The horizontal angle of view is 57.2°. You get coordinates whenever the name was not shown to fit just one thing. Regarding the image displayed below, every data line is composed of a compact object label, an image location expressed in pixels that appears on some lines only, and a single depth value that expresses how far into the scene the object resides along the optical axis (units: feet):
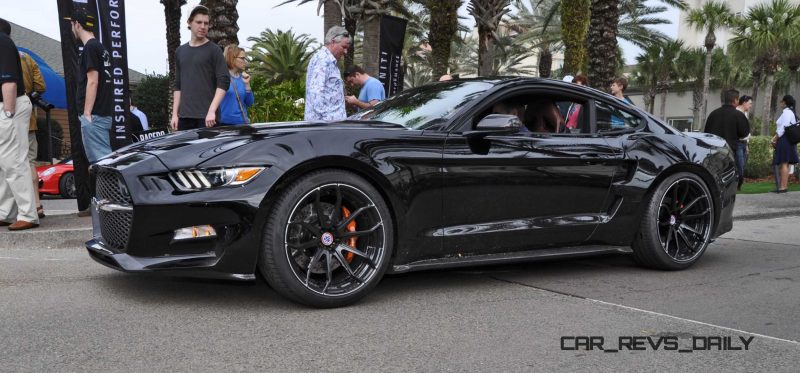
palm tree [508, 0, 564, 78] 144.52
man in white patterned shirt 22.54
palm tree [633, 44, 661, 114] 197.50
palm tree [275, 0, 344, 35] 51.24
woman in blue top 23.27
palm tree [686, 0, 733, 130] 164.04
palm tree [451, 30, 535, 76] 162.81
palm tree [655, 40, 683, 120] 194.49
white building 205.16
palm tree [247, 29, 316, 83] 128.77
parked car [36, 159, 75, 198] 48.93
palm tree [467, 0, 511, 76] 75.05
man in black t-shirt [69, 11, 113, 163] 22.12
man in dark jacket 39.17
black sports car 12.32
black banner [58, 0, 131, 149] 24.08
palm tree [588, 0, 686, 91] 47.98
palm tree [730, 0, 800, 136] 146.20
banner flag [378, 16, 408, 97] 50.29
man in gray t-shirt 21.98
